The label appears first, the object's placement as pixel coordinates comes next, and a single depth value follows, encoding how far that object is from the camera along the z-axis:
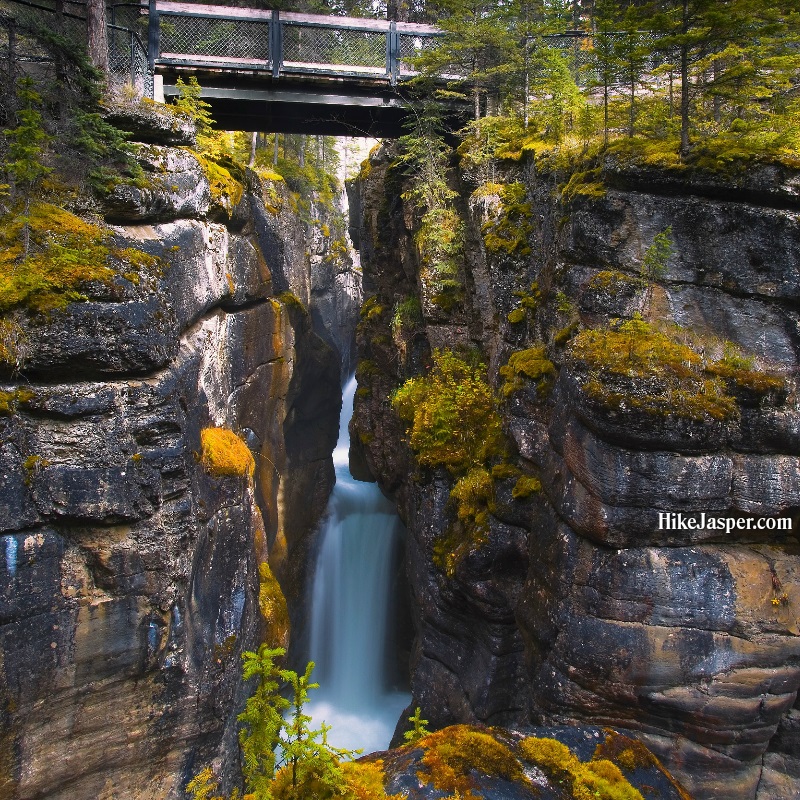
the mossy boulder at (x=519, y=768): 5.37
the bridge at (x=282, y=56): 14.24
